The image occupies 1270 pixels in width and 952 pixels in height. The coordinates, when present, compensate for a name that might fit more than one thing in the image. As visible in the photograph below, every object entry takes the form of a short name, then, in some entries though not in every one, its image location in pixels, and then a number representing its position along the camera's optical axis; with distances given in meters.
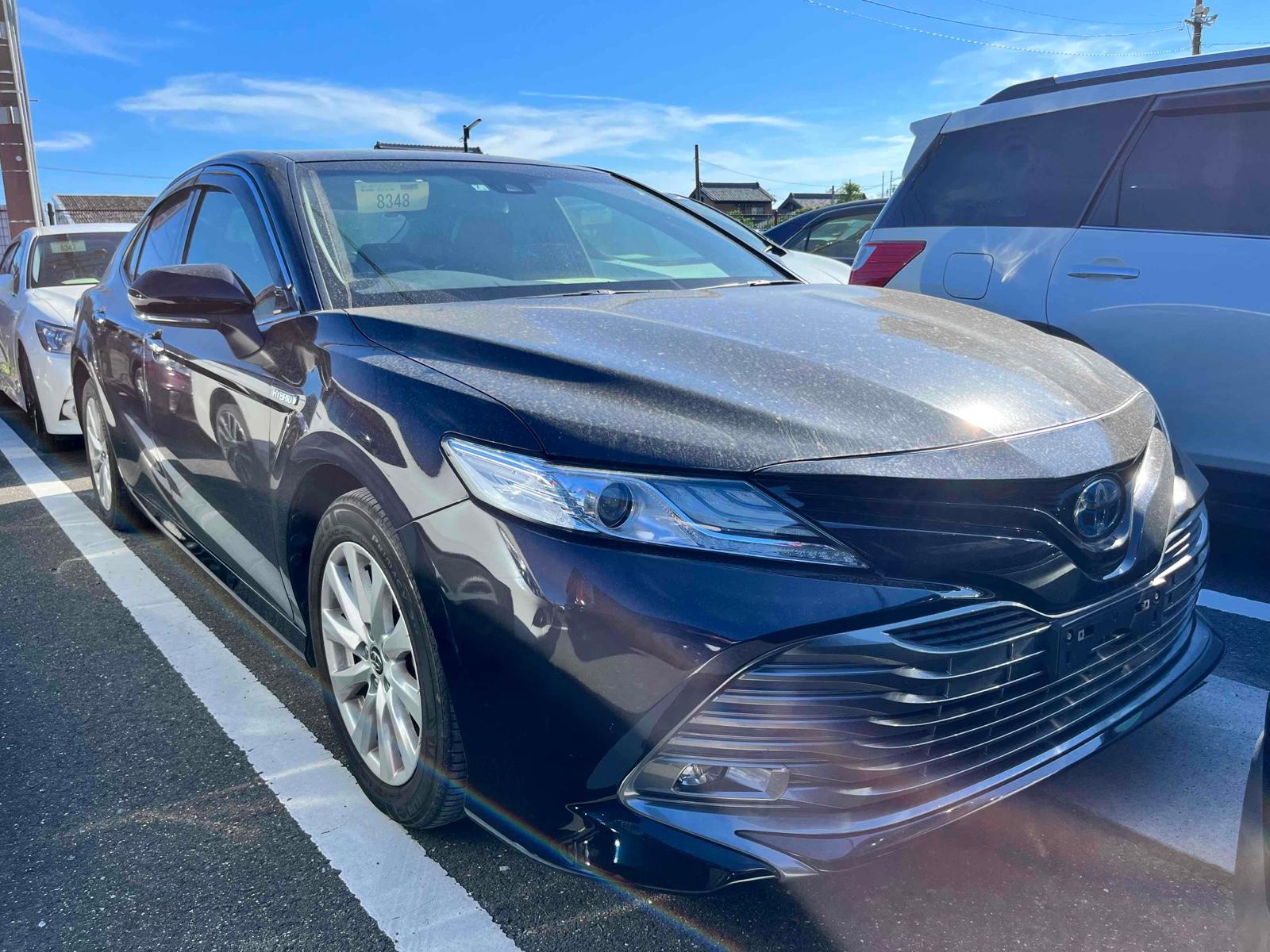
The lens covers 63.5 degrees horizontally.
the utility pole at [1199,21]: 38.06
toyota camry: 1.64
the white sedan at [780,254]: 3.86
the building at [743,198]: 86.74
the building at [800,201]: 78.62
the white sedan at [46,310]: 5.95
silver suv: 3.42
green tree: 83.25
